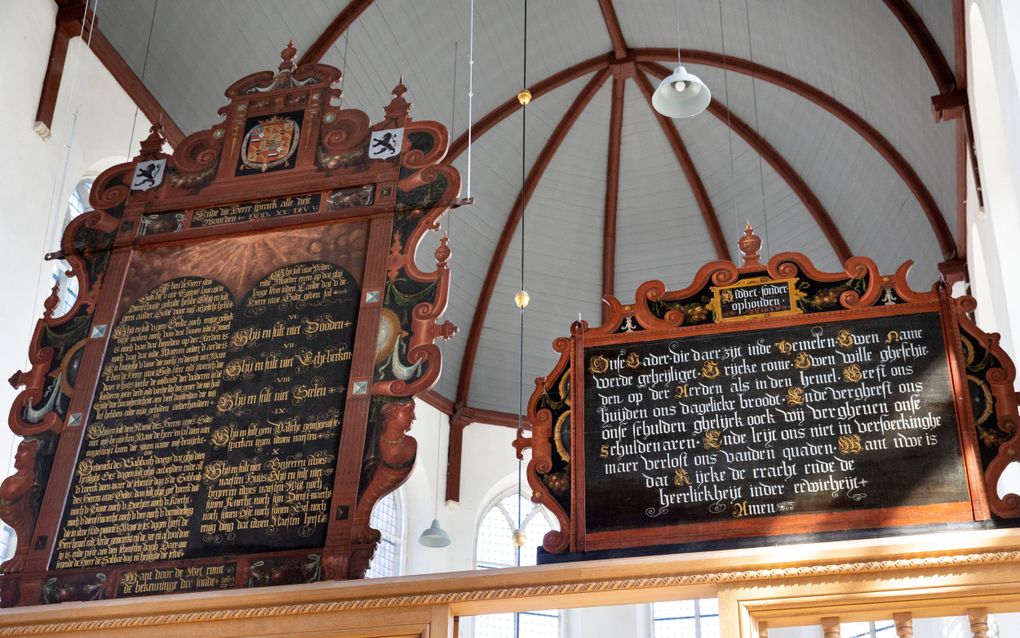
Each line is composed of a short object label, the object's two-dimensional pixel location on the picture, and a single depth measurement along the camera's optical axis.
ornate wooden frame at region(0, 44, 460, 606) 8.15
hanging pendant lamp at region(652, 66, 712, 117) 11.17
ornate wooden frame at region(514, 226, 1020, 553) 7.46
